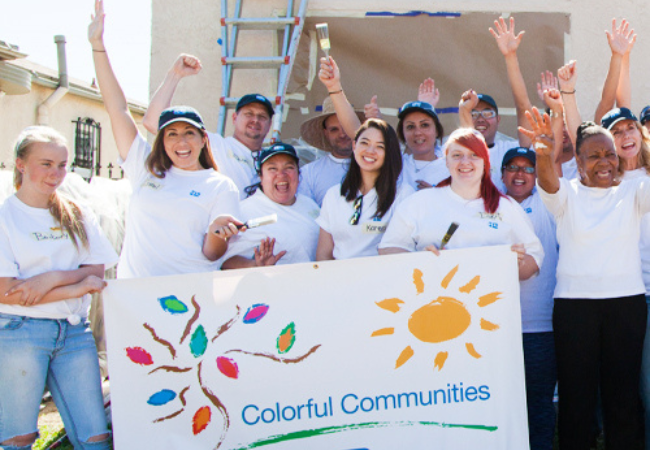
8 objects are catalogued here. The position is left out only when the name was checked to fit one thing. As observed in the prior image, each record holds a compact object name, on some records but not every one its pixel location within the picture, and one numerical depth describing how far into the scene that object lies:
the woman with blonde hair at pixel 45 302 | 2.88
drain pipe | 15.45
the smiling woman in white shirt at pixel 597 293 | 3.24
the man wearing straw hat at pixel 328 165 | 4.34
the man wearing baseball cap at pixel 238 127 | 4.04
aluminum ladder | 5.30
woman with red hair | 3.31
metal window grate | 17.83
